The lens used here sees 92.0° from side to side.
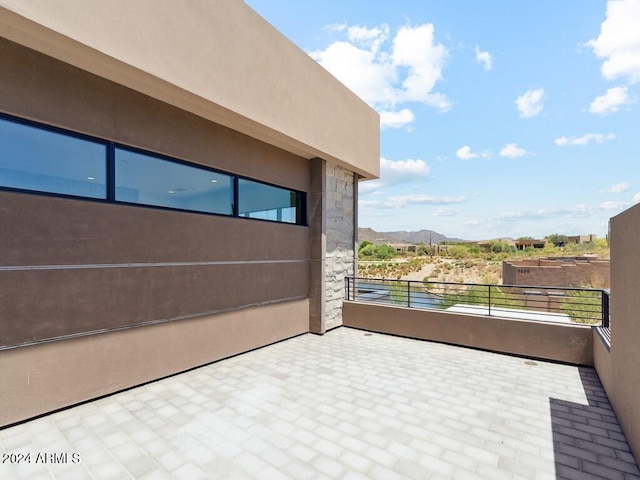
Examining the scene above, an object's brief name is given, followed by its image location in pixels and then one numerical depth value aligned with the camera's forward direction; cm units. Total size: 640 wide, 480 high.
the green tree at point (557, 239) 4825
